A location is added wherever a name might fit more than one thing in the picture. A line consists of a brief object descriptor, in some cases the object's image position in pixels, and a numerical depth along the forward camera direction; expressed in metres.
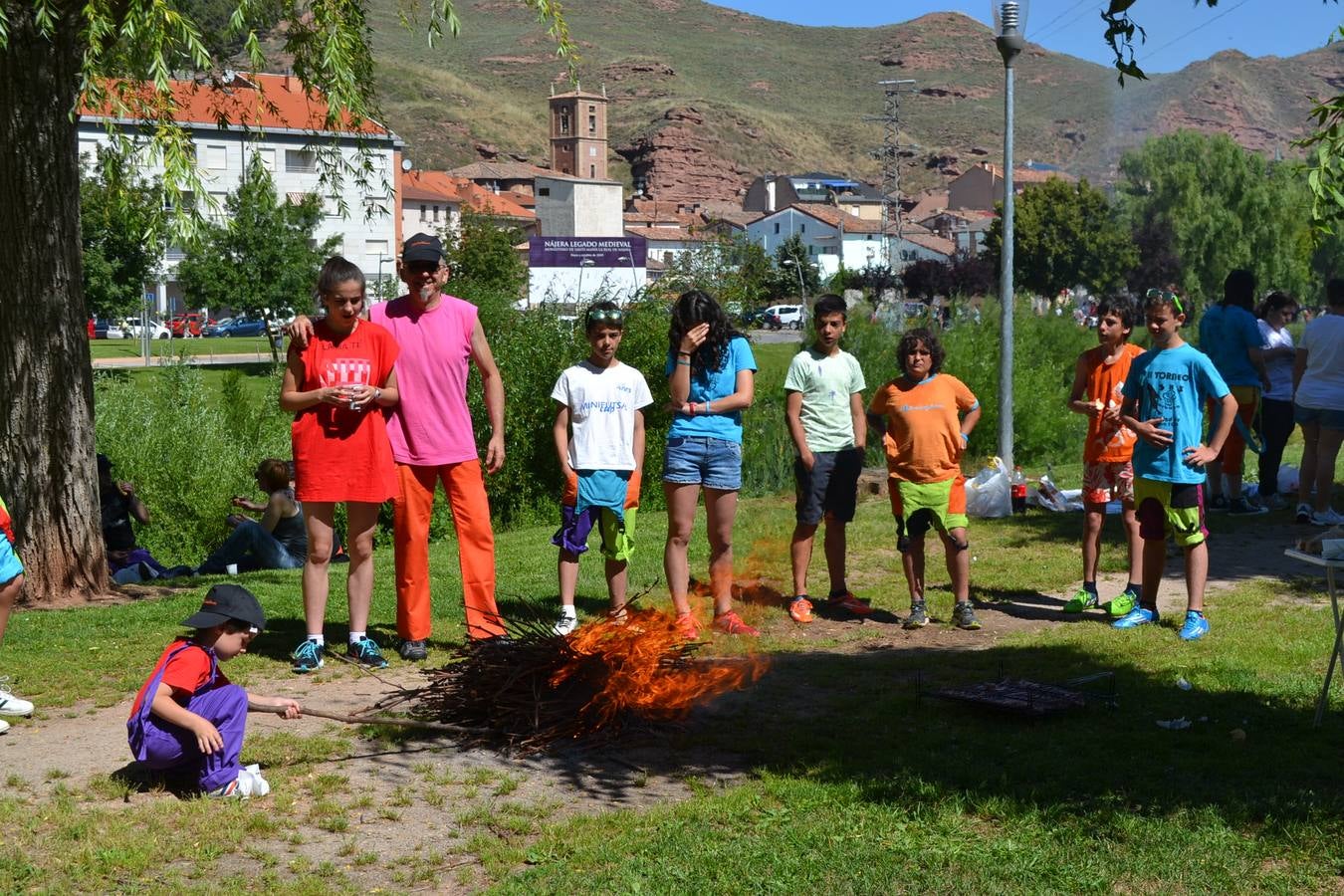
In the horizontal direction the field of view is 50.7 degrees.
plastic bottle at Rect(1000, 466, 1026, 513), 13.10
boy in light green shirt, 8.72
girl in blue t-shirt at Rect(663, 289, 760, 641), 7.89
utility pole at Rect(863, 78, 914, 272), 85.12
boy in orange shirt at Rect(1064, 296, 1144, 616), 8.61
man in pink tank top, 7.33
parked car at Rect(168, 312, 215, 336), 61.41
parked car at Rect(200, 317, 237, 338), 69.03
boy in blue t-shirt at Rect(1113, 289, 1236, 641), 7.95
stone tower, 172.62
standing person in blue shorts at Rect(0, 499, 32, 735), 6.14
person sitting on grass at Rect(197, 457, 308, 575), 11.19
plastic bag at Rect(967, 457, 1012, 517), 13.02
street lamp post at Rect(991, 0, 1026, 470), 14.53
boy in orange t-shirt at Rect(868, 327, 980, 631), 8.34
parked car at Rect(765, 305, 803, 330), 73.75
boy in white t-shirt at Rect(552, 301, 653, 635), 7.73
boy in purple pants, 5.13
